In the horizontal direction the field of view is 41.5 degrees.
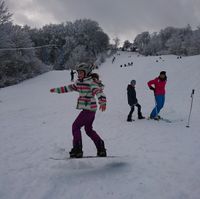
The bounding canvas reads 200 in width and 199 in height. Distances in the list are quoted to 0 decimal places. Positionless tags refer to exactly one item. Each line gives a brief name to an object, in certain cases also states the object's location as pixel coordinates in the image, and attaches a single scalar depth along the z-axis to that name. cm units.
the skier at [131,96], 1128
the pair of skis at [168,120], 1110
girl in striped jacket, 598
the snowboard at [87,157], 583
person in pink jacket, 1096
